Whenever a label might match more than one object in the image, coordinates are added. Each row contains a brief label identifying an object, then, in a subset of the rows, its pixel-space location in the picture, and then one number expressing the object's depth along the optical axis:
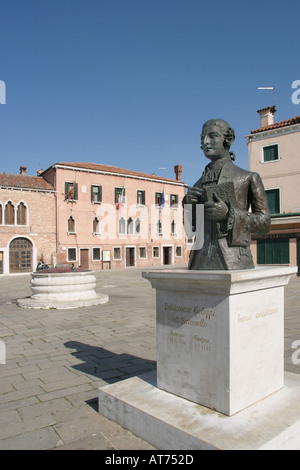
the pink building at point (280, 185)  19.44
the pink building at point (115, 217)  30.27
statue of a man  3.19
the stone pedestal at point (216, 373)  2.66
